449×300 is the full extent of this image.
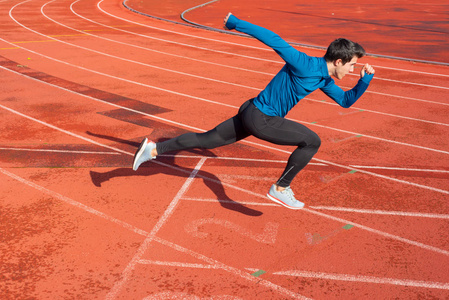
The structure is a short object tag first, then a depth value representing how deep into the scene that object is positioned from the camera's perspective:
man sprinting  3.90
